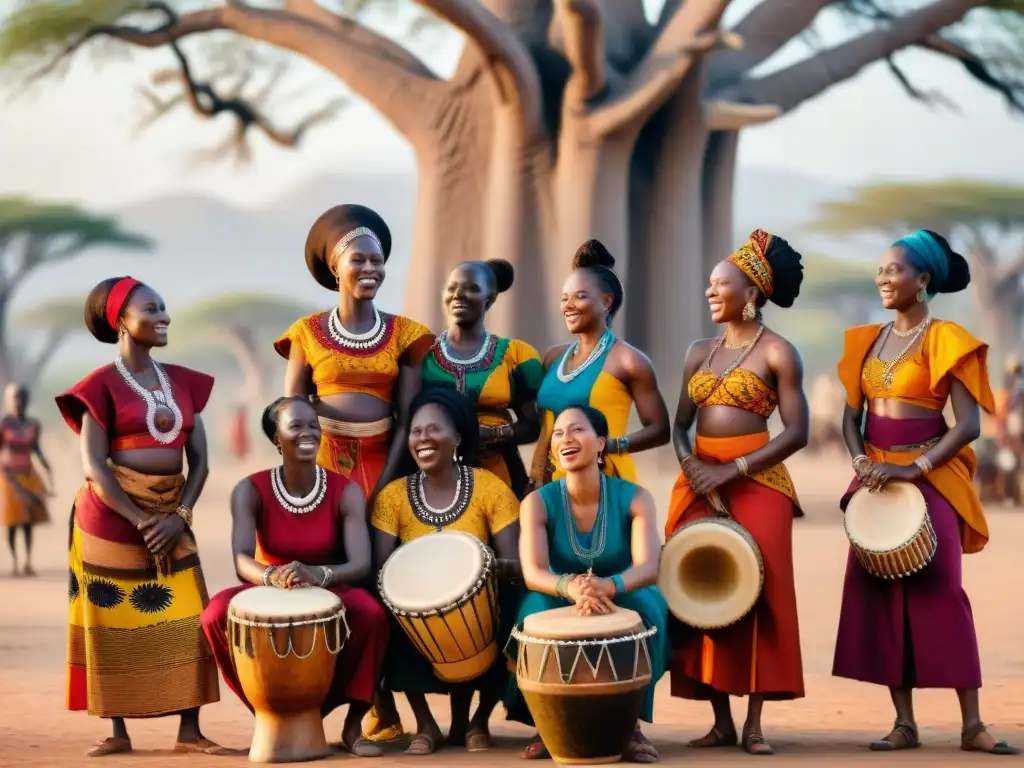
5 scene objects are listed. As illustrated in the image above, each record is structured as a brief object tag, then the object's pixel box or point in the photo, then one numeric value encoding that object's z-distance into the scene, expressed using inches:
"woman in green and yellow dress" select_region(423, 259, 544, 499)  274.1
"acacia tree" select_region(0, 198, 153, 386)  1732.3
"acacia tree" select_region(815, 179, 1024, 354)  1865.2
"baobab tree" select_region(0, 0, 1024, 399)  631.2
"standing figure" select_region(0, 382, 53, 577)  553.6
